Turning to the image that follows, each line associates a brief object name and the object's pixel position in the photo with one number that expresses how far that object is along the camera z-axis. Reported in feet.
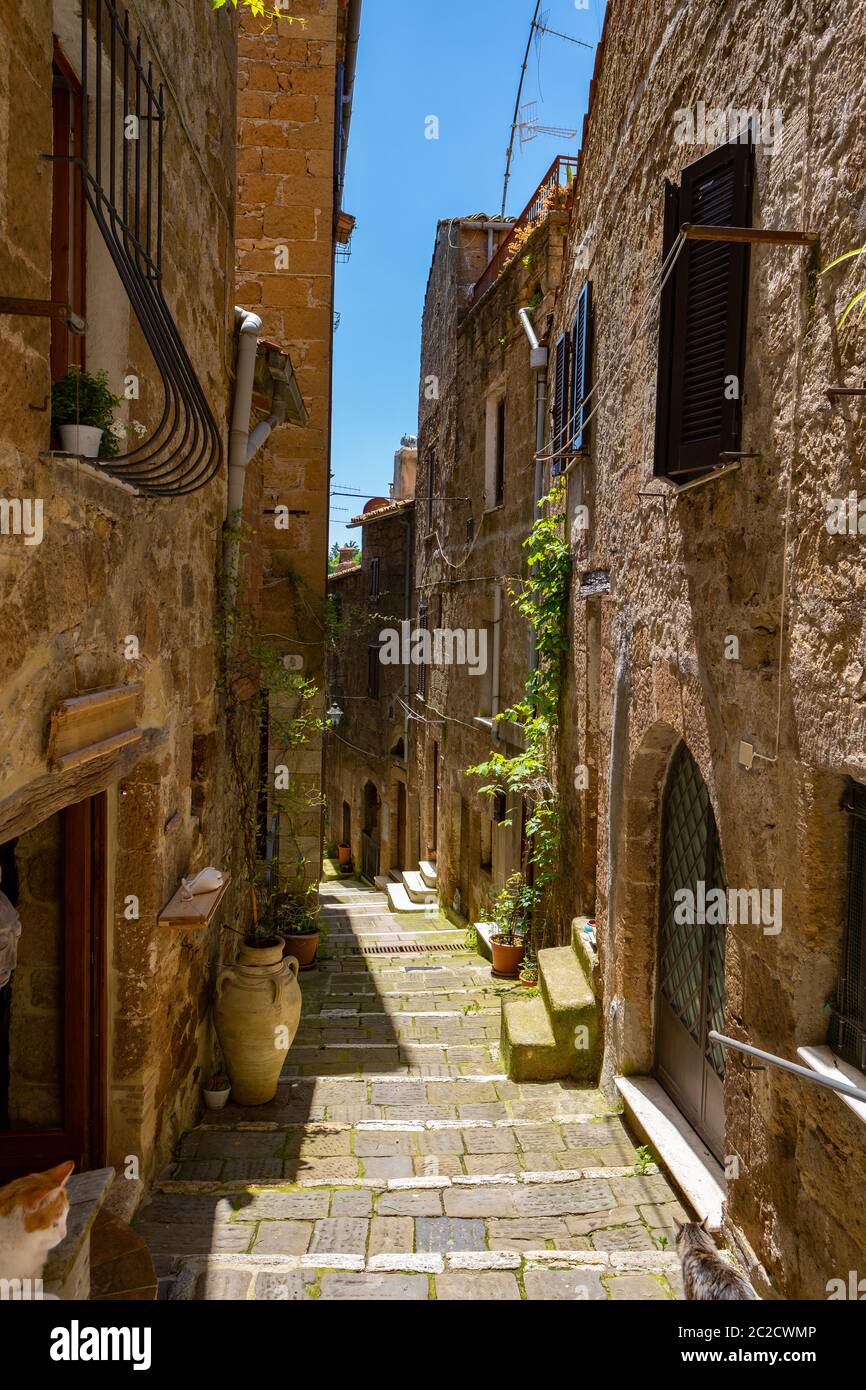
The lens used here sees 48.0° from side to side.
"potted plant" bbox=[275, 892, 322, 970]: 28.81
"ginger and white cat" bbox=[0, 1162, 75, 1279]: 7.47
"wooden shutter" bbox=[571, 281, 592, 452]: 22.57
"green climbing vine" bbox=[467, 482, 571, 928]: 25.14
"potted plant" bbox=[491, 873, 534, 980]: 27.89
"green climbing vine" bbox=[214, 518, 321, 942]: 18.88
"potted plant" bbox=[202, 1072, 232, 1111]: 17.33
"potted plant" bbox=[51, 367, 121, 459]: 9.07
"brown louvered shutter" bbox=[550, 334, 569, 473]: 25.82
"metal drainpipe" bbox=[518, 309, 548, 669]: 29.84
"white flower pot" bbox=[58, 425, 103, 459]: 9.04
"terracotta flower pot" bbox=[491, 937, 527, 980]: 27.91
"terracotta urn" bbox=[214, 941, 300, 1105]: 17.25
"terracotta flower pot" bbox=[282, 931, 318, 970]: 28.78
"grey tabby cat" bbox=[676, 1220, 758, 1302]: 9.75
